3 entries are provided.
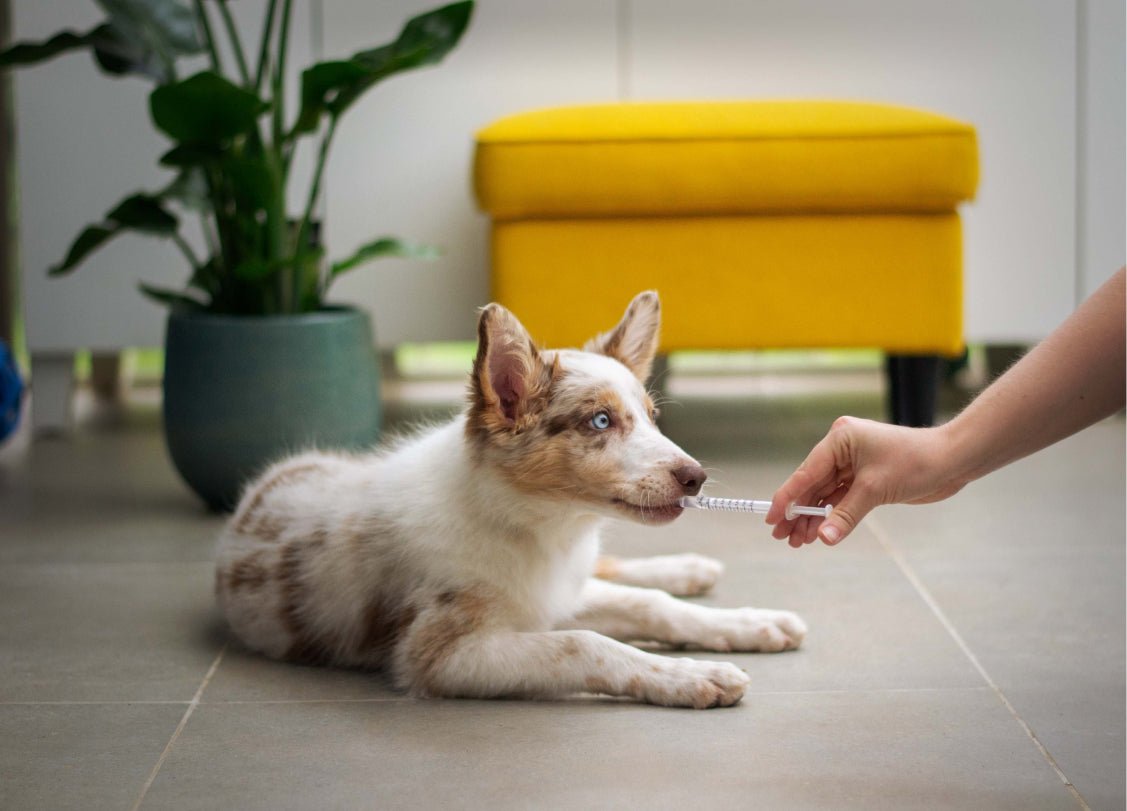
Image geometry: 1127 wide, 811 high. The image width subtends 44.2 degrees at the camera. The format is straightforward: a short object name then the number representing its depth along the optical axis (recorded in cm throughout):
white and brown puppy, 187
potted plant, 294
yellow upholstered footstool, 328
